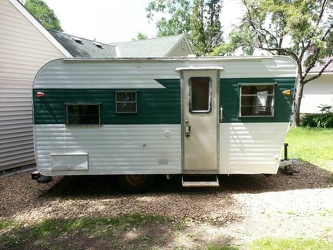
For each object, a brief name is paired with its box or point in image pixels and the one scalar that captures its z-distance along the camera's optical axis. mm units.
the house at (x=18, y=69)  8750
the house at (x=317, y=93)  21250
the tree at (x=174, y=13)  38812
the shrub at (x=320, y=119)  18594
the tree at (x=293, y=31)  15555
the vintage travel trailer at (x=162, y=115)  6332
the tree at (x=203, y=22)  30169
